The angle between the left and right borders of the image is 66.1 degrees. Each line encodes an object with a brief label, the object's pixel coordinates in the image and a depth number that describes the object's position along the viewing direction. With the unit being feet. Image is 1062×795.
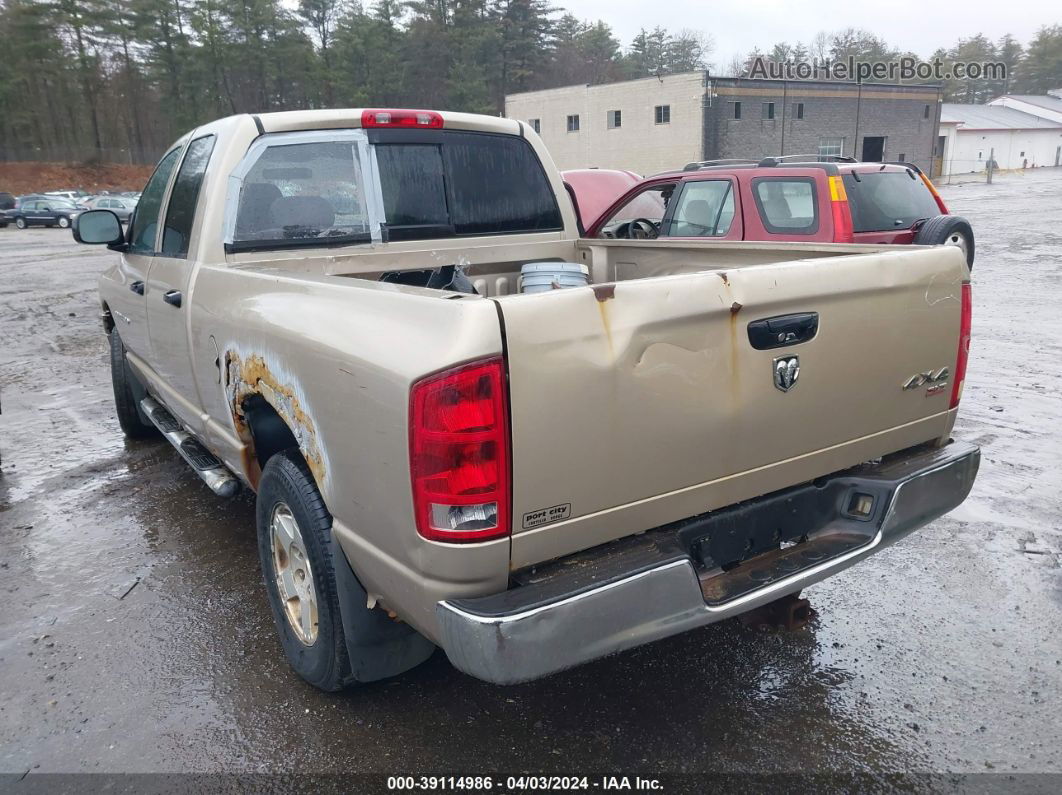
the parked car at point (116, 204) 119.48
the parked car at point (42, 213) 125.80
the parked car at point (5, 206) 129.08
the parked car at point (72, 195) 139.84
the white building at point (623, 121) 155.12
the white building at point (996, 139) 216.74
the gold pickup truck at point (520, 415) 6.88
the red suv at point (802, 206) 25.54
